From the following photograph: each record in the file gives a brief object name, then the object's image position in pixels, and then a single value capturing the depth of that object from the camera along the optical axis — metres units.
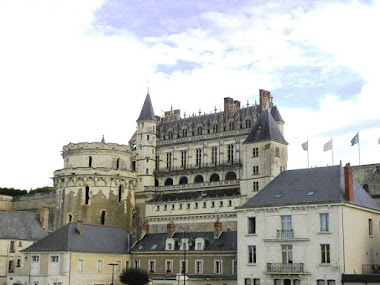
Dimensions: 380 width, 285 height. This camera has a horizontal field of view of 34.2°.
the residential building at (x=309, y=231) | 38.16
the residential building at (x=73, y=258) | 48.94
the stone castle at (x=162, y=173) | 73.12
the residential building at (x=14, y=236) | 55.97
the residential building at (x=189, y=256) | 45.69
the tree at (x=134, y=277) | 46.78
